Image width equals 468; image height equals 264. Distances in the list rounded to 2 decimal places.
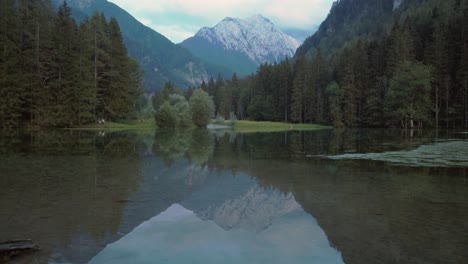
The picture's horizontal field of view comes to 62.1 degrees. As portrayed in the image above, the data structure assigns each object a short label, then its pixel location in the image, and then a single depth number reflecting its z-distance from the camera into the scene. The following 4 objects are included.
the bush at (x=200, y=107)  77.62
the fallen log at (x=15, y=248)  6.20
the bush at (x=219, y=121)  95.00
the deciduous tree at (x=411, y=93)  70.56
